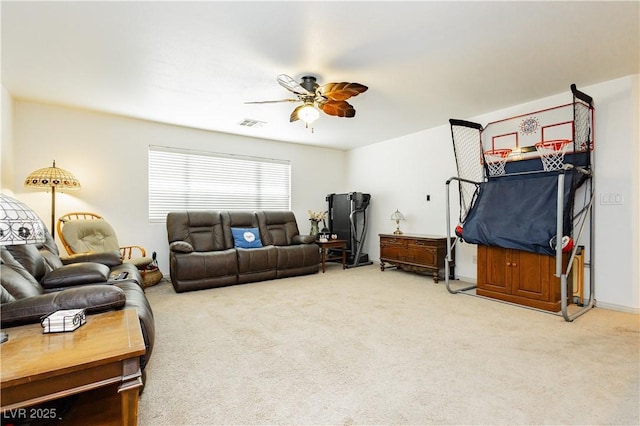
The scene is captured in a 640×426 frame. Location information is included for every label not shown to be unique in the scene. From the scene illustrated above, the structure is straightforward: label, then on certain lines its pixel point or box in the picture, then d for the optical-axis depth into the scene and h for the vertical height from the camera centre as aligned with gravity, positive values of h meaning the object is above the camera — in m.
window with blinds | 5.00 +0.51
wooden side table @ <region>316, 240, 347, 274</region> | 5.52 -0.65
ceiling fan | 2.94 +1.14
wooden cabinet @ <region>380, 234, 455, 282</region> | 4.68 -0.69
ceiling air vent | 4.74 +1.37
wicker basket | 4.34 -0.93
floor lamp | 3.67 +0.37
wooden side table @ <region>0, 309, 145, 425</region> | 1.03 -0.53
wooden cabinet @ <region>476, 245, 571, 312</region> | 3.26 -0.77
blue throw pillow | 4.98 -0.44
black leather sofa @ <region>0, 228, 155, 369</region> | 1.49 -0.46
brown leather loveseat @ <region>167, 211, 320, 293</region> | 4.27 -0.59
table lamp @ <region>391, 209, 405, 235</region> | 5.53 -0.15
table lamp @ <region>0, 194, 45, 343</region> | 1.16 -0.05
